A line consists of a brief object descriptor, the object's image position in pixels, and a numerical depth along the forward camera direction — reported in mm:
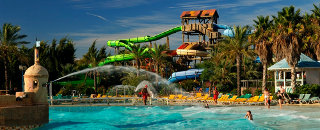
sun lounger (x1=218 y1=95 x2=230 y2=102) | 31391
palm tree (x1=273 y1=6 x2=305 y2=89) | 32375
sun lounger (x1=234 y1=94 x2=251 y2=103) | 30438
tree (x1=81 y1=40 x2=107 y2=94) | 51094
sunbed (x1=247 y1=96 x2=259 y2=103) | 29609
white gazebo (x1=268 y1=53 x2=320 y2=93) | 34469
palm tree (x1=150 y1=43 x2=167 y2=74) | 50072
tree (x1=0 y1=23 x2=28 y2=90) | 40812
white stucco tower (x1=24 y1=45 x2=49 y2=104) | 17594
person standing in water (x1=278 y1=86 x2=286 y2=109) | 26397
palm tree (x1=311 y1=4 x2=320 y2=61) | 35562
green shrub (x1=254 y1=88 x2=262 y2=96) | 37244
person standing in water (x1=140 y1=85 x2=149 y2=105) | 29586
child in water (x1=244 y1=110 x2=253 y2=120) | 20328
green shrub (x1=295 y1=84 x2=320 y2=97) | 31578
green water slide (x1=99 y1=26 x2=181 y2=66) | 59250
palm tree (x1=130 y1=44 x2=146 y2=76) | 50656
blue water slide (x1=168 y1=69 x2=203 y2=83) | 50125
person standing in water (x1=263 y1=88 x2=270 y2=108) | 26331
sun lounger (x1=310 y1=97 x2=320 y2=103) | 29766
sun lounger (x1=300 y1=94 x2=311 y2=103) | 29688
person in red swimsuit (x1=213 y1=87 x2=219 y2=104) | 30859
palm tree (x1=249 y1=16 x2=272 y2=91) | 35219
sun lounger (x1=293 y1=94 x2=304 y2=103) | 30062
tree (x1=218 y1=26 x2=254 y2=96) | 37281
